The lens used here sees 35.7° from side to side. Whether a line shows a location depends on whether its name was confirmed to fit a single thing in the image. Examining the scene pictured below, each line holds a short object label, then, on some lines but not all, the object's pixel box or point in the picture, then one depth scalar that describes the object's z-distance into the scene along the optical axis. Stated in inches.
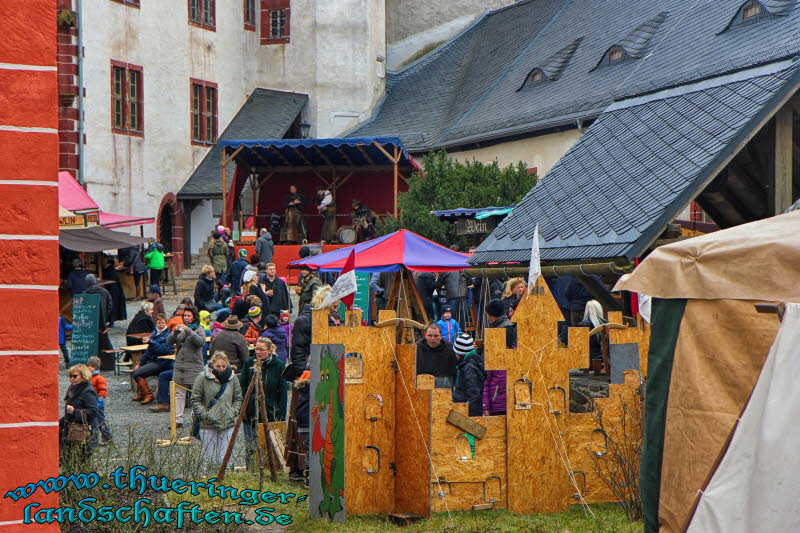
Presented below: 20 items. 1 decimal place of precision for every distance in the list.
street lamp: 1555.1
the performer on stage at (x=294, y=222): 1321.4
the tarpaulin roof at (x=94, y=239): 991.0
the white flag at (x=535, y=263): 378.3
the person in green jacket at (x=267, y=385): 497.0
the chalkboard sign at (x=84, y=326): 760.3
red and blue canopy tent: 677.3
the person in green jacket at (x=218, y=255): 1112.2
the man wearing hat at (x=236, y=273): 967.0
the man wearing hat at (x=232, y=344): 597.0
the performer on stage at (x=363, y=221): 1261.1
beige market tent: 232.8
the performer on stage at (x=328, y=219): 1343.5
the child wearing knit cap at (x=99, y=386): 515.5
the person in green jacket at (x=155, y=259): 1170.8
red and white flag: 371.1
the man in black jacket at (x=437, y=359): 466.9
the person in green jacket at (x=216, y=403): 486.3
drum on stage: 1243.2
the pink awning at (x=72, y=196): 1147.5
